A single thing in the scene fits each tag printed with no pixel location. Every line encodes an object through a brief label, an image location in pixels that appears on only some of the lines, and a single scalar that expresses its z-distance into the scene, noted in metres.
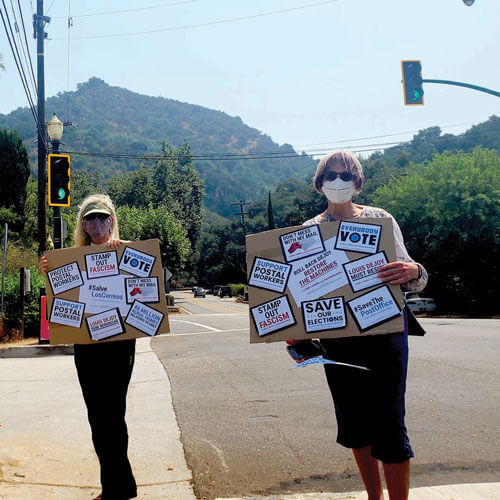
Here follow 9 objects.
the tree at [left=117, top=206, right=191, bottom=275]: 51.88
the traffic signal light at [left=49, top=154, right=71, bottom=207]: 12.62
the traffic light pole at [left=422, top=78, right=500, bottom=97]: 16.65
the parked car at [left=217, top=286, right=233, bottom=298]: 81.44
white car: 35.51
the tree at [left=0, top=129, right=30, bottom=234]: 39.88
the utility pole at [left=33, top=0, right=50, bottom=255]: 16.58
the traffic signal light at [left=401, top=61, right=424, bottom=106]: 16.42
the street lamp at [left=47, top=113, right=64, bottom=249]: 14.02
